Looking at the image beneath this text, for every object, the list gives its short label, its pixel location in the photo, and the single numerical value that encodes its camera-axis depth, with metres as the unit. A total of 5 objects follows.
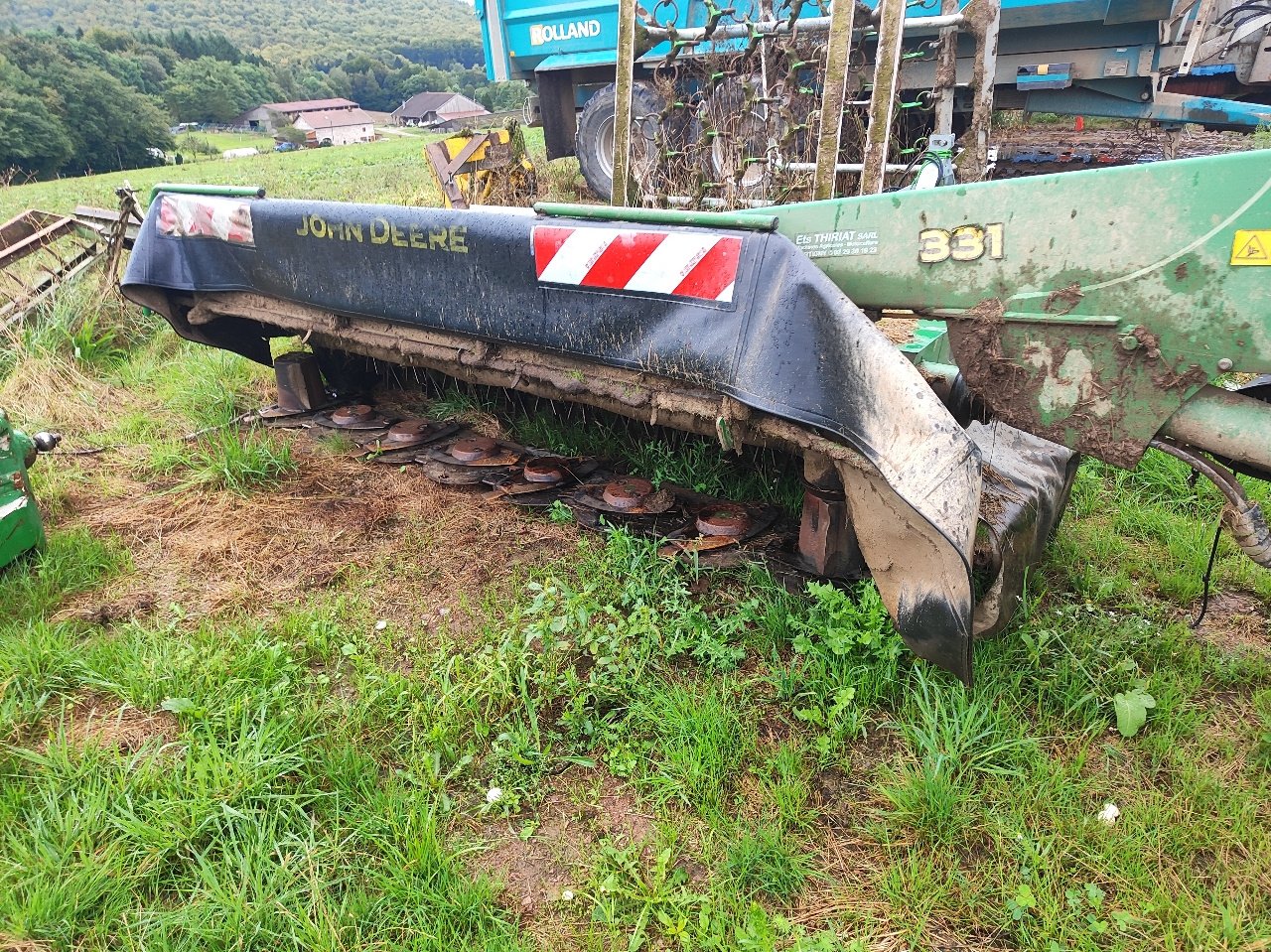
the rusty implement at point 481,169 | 6.92
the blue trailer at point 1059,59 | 5.43
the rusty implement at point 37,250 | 5.10
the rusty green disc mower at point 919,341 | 1.61
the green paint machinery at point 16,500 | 2.62
